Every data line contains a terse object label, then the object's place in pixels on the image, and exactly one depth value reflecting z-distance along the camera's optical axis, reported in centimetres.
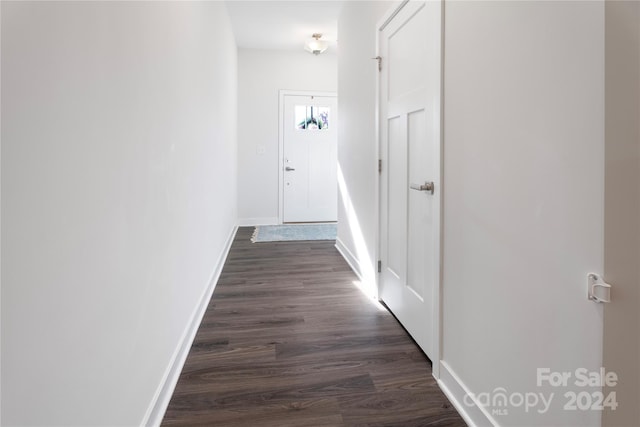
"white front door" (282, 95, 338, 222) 580
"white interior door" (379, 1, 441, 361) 172
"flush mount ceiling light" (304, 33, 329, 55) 491
